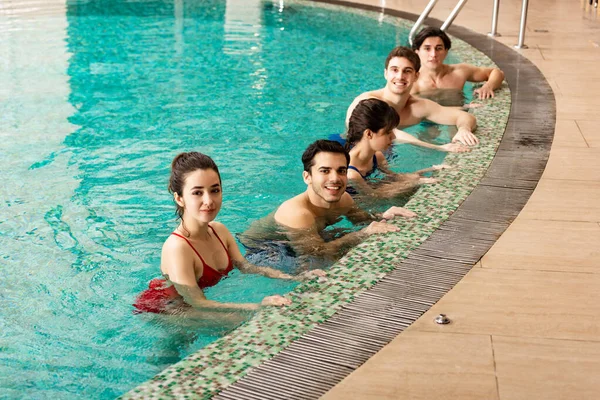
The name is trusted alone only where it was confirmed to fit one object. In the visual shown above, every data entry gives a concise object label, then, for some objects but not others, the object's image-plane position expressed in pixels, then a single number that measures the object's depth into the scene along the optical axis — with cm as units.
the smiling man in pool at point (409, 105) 595
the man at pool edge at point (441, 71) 701
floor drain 321
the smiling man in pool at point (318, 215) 427
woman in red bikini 368
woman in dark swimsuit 495
